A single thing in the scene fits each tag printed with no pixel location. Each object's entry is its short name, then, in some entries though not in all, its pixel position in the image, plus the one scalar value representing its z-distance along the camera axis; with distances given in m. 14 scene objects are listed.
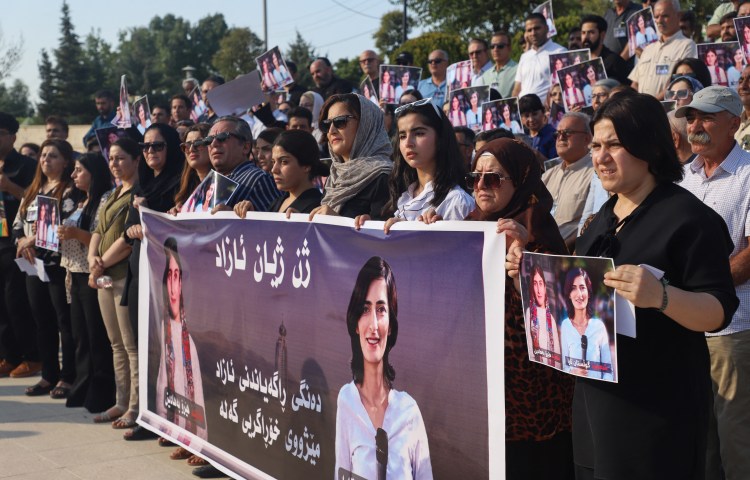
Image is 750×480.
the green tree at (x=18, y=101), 79.56
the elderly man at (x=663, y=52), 8.76
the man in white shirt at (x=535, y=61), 10.22
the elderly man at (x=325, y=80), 11.47
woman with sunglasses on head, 4.37
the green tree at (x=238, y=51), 86.00
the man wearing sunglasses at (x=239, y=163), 6.08
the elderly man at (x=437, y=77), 11.45
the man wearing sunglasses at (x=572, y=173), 6.00
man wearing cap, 4.27
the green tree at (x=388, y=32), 66.88
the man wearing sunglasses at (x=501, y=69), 10.82
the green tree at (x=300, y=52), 78.06
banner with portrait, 3.64
